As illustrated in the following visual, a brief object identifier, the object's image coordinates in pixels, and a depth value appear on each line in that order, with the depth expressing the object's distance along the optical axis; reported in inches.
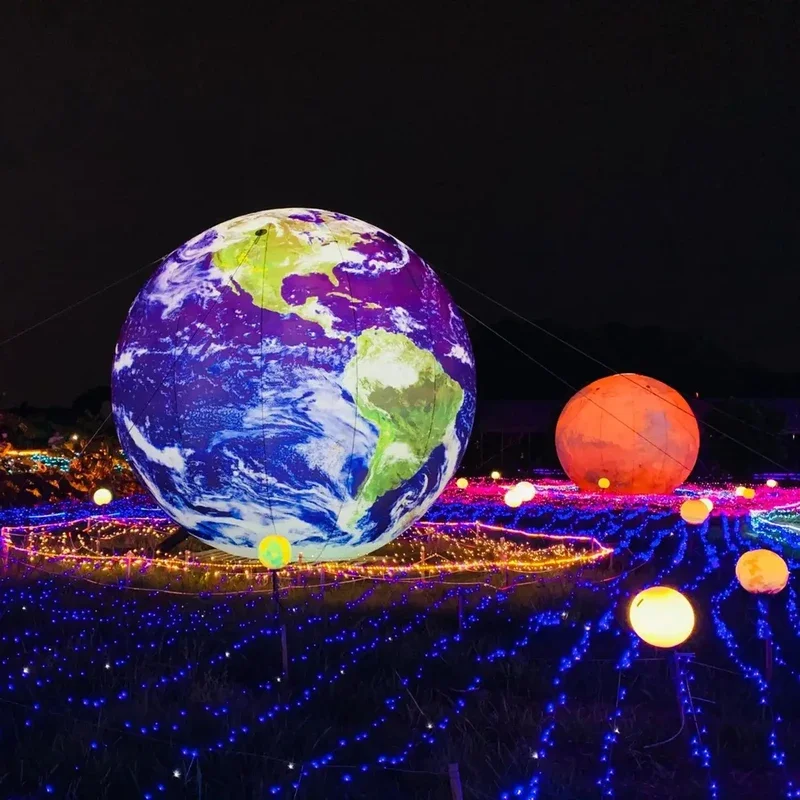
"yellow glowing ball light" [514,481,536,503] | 598.2
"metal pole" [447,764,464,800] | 169.0
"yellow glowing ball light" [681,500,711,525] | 497.0
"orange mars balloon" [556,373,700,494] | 763.4
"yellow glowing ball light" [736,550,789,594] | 300.2
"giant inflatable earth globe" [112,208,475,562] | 315.3
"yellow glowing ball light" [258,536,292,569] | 277.7
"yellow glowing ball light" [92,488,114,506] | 555.0
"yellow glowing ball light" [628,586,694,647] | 217.9
